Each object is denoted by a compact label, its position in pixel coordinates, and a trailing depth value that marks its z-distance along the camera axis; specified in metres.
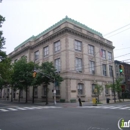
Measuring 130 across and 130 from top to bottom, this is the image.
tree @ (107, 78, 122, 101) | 32.26
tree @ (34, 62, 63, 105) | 27.97
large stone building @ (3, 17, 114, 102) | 32.06
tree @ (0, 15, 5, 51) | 18.88
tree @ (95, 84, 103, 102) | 29.97
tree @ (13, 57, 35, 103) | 31.77
